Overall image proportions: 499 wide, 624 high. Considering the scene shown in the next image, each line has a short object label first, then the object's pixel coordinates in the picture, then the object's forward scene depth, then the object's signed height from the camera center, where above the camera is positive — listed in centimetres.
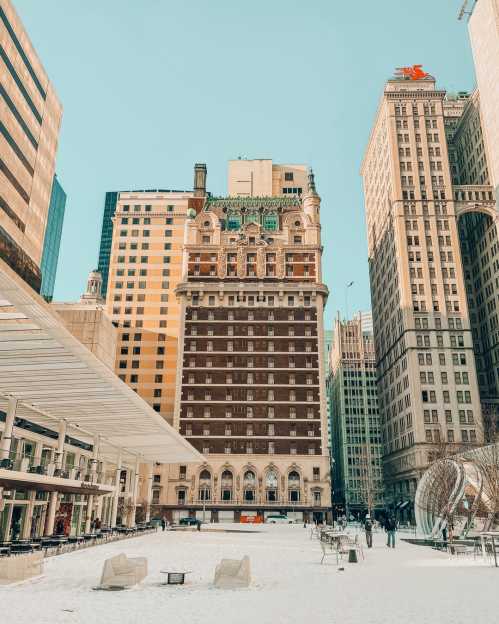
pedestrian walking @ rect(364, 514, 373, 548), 3088 -168
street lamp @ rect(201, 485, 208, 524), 8064 +104
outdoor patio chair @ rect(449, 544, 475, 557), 2605 -213
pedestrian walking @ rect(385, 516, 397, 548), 3074 -144
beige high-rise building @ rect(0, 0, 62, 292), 6272 +4317
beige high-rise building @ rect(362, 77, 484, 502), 8400 +3483
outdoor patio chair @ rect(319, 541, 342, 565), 2415 -230
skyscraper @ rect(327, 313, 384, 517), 14525 +2234
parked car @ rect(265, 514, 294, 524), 7431 -242
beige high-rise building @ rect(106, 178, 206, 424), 9769 +3813
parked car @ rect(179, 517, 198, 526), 6456 -250
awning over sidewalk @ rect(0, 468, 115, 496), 2508 +76
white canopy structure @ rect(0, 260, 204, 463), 1736 +508
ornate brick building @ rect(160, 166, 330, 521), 8169 +1959
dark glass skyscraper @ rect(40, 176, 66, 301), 13250 +6308
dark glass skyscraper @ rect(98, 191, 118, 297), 18309 +8520
